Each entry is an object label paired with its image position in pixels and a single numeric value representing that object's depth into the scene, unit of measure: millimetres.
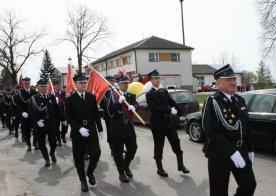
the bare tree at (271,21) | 20673
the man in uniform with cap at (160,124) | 4480
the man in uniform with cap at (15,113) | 9107
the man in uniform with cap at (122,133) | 4374
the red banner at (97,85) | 4907
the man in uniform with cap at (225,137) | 2633
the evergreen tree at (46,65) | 58846
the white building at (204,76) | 48785
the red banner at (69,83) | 6774
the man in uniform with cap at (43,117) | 5534
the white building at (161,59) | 32090
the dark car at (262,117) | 5201
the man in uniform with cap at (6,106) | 10901
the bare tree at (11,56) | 33065
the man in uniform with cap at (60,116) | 7199
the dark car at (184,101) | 8819
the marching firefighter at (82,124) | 4117
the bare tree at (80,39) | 33629
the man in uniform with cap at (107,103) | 4622
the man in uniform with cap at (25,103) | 7285
